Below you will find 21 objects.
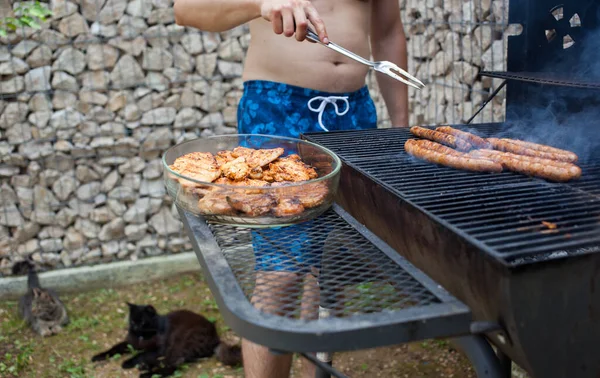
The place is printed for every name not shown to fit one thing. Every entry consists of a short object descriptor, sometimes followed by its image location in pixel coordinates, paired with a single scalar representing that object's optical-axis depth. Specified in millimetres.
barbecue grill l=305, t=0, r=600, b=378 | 1360
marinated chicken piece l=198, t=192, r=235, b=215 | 1790
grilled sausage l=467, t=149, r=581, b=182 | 1968
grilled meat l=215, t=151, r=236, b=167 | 2150
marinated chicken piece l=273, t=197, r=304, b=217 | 1782
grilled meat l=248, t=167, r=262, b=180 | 1982
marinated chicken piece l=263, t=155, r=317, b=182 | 2003
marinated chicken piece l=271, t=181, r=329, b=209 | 1800
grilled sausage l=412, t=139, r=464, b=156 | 2246
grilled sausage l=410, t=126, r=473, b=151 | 2363
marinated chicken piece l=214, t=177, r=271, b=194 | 1918
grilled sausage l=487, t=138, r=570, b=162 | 2133
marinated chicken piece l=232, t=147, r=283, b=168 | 2051
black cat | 4355
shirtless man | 2816
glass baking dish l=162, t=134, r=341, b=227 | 1772
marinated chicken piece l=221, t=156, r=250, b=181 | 1946
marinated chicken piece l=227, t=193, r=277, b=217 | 1767
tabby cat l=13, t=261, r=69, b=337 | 4773
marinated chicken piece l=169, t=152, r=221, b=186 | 1933
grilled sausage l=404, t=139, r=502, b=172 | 2102
